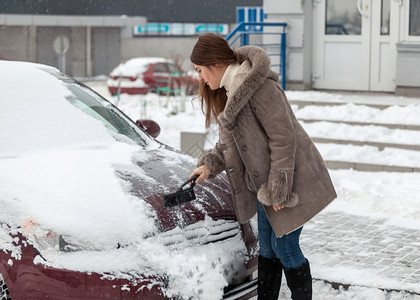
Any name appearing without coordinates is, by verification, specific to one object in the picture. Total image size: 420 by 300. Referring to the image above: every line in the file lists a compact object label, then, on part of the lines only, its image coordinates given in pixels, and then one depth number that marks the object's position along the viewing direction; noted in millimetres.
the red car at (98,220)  4219
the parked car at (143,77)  25266
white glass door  12742
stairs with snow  9719
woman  4422
